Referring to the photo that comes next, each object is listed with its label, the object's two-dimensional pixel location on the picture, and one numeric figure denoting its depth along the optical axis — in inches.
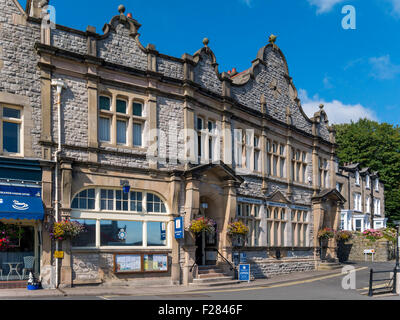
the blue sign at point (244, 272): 808.3
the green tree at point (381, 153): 1966.0
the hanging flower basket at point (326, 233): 1121.4
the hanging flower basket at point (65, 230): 611.2
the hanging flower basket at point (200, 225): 749.9
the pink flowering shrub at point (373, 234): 1336.1
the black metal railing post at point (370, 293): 639.8
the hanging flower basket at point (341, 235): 1144.8
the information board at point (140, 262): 678.5
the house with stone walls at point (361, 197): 1594.5
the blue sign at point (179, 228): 725.9
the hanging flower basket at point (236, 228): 824.9
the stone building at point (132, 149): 633.0
